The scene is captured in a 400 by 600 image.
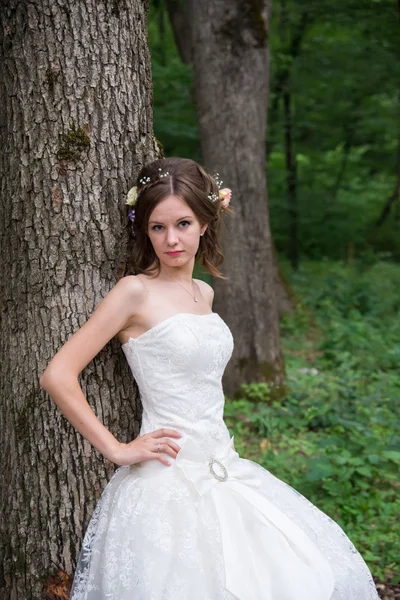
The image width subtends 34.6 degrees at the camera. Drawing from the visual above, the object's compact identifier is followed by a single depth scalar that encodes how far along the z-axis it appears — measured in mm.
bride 2230
